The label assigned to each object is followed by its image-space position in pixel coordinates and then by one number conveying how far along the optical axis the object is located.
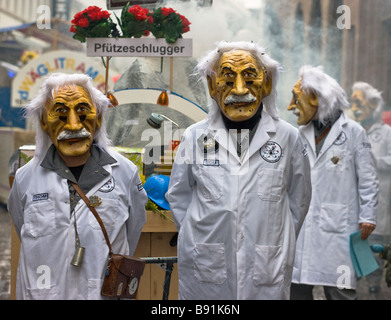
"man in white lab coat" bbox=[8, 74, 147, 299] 3.93
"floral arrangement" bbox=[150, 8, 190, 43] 6.22
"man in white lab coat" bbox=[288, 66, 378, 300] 5.62
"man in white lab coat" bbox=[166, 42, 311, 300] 4.00
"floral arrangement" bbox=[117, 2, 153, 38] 6.28
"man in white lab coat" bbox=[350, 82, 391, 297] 8.46
